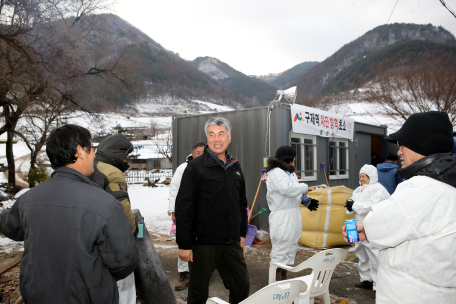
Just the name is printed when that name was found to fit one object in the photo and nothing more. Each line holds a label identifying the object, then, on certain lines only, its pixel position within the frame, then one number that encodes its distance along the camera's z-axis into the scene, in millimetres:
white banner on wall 6781
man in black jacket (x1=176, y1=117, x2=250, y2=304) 2389
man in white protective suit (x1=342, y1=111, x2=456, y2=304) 1386
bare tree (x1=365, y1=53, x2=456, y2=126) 11734
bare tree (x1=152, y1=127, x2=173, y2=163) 30897
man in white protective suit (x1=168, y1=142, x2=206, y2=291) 3916
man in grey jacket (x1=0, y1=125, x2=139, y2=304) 1382
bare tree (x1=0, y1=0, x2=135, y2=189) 5832
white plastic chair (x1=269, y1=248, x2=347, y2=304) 2350
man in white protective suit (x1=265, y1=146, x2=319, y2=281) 3756
